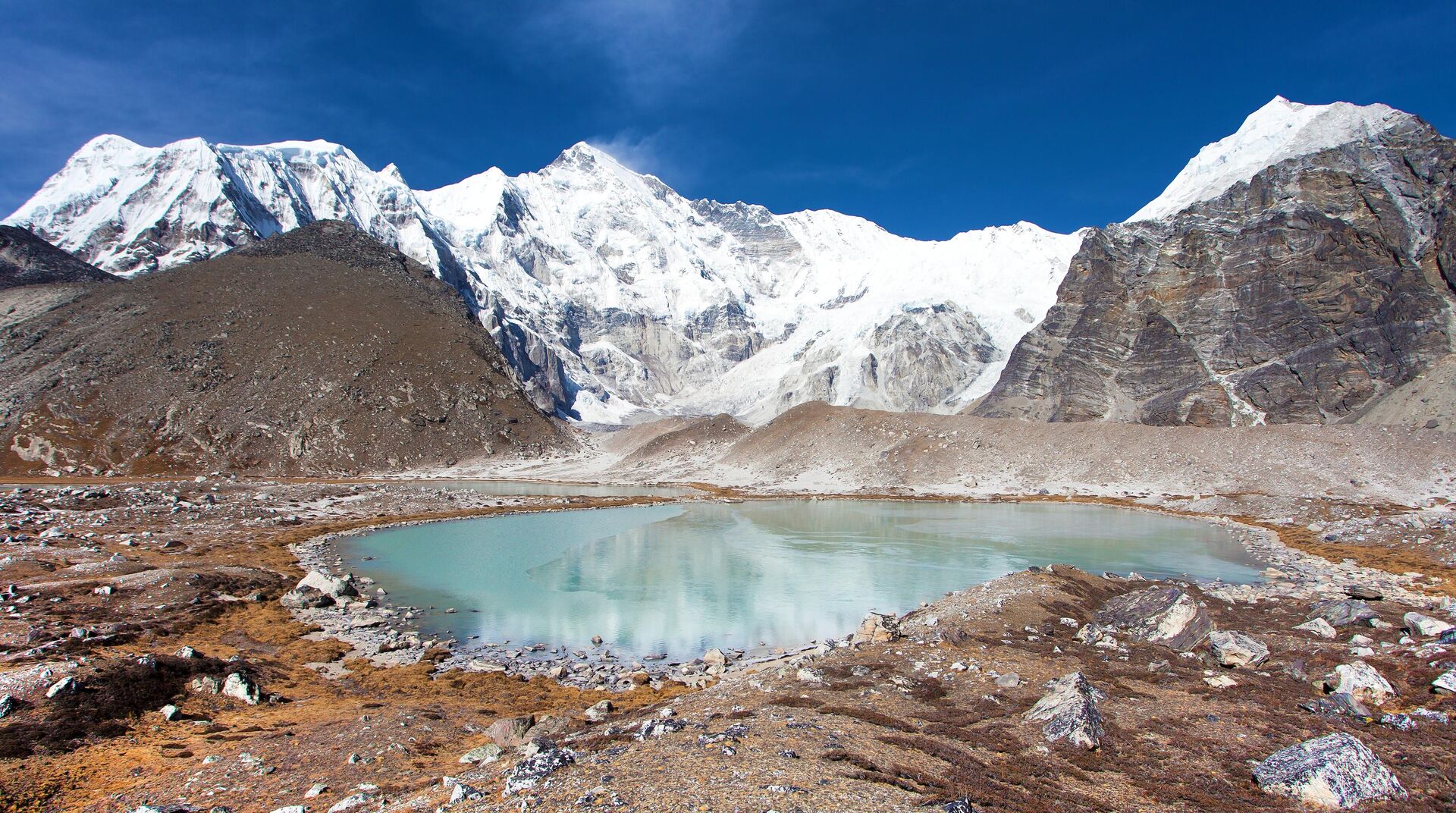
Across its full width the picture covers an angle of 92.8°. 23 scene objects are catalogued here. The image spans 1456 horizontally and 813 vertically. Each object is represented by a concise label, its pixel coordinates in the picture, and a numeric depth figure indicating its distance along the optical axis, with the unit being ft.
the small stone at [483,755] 37.83
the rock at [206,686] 48.73
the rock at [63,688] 42.22
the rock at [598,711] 46.19
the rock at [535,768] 29.23
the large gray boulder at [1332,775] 28.71
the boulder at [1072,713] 36.47
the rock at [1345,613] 63.67
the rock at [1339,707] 39.83
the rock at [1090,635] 61.21
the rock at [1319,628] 60.35
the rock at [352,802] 31.04
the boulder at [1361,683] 42.19
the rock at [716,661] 60.95
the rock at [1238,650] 52.03
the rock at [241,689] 49.01
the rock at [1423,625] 56.24
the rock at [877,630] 62.23
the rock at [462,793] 29.01
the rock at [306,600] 81.20
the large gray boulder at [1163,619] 58.34
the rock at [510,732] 41.29
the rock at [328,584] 84.74
